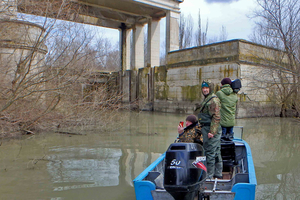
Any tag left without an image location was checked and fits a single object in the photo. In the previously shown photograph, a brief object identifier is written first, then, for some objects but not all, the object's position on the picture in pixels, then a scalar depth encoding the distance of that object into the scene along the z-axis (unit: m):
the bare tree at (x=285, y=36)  13.17
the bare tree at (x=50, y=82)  8.10
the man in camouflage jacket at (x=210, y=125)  4.45
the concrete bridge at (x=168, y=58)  9.46
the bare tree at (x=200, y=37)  44.30
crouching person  4.54
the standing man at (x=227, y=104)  5.69
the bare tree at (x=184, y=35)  43.56
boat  3.52
